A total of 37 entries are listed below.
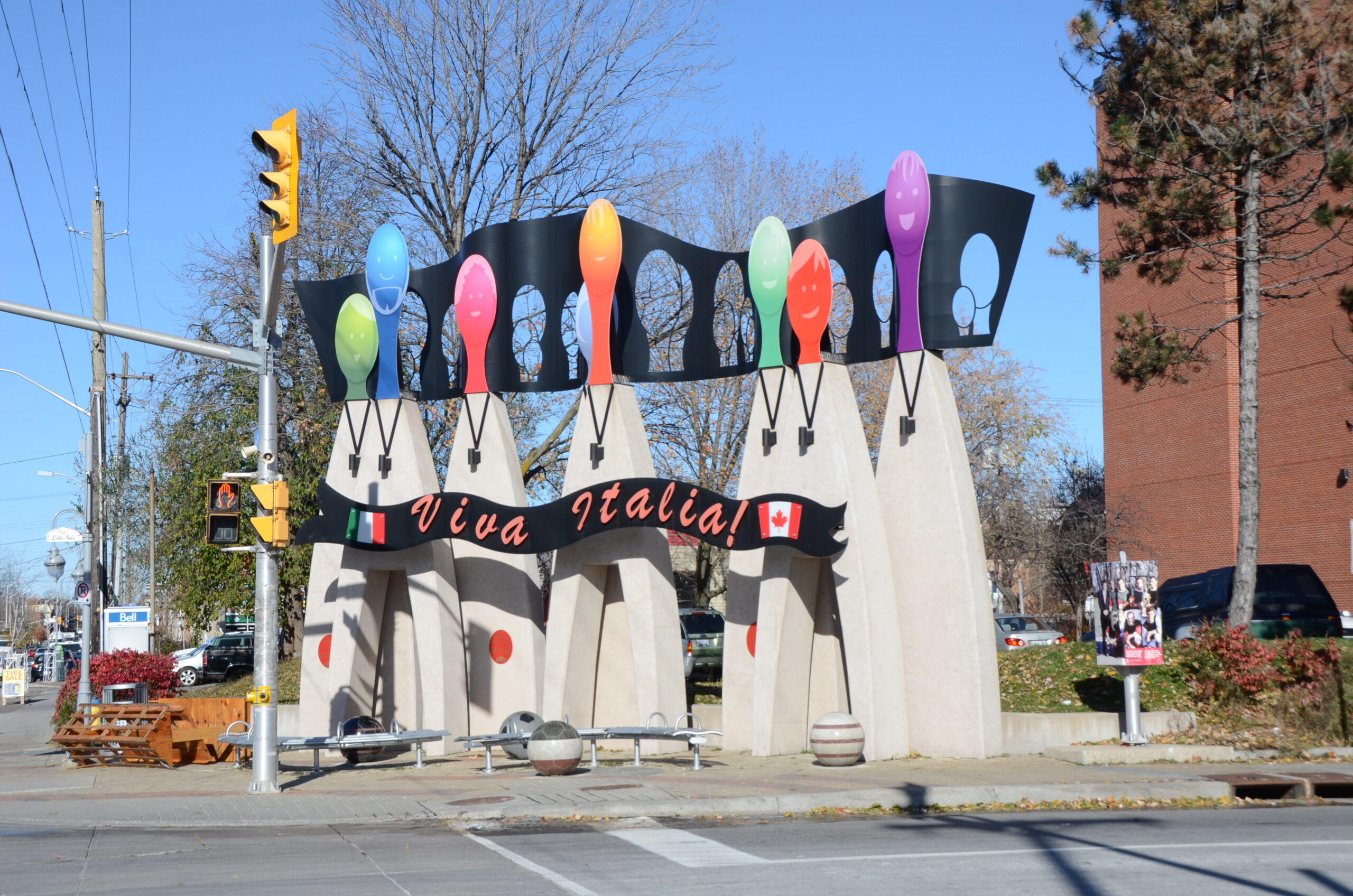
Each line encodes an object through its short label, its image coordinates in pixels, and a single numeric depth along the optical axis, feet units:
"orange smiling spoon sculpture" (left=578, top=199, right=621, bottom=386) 62.28
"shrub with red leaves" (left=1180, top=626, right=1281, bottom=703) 59.36
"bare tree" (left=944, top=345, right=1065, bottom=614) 124.26
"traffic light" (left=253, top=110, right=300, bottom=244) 44.98
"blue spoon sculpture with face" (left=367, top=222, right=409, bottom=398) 66.18
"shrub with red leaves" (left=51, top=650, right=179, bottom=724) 76.74
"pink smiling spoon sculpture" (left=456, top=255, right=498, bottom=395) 65.16
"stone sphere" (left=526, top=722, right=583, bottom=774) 51.62
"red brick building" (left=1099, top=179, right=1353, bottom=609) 112.88
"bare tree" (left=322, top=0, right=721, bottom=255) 95.14
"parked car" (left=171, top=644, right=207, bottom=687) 136.26
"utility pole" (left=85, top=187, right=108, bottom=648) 94.53
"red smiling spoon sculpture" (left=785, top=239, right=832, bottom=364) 58.90
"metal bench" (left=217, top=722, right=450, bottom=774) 54.60
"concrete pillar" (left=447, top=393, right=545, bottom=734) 64.75
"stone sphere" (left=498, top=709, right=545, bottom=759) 57.00
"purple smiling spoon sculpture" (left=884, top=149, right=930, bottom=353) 56.65
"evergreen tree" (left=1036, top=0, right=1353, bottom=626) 62.75
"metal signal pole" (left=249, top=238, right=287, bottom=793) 49.85
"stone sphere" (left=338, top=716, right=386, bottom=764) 59.47
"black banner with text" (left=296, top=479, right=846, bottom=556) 55.98
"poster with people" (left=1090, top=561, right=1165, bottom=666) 55.77
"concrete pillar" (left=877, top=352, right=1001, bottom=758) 54.54
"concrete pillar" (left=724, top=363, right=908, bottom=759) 55.98
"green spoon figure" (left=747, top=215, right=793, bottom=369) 59.52
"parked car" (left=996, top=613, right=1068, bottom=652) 96.48
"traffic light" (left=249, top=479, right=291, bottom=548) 50.24
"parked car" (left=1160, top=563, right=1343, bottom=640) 74.95
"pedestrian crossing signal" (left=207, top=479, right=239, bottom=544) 49.93
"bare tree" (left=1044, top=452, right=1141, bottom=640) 129.90
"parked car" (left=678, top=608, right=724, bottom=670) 95.50
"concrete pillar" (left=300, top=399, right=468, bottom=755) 63.36
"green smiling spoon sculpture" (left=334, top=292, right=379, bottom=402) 67.36
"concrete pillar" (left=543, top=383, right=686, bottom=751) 60.34
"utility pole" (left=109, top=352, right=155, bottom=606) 136.05
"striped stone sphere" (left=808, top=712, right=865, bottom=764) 52.19
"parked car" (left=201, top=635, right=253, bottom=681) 135.13
